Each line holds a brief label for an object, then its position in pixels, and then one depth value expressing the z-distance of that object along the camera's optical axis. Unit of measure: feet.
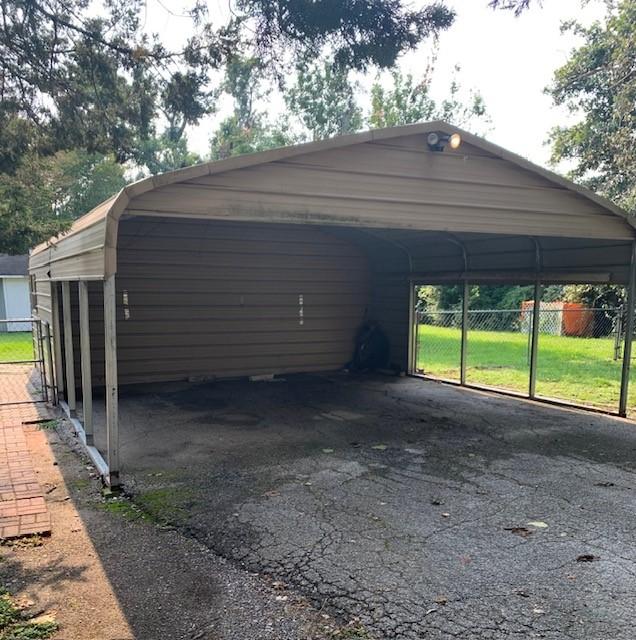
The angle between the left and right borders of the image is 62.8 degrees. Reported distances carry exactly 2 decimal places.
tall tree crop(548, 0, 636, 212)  36.01
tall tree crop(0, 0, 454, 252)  15.43
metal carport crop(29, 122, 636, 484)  14.14
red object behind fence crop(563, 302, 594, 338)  47.67
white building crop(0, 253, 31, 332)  68.08
